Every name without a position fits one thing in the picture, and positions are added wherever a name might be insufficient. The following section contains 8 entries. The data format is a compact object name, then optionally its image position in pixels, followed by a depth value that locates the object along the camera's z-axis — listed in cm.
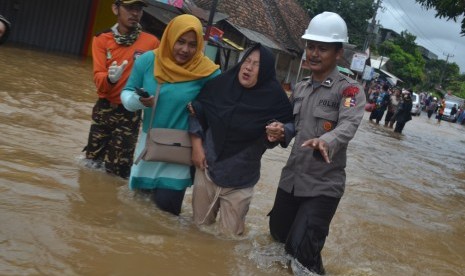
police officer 338
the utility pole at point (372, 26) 3297
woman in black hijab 357
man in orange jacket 428
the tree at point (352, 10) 3769
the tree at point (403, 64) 5861
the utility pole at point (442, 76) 8306
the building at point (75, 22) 1566
